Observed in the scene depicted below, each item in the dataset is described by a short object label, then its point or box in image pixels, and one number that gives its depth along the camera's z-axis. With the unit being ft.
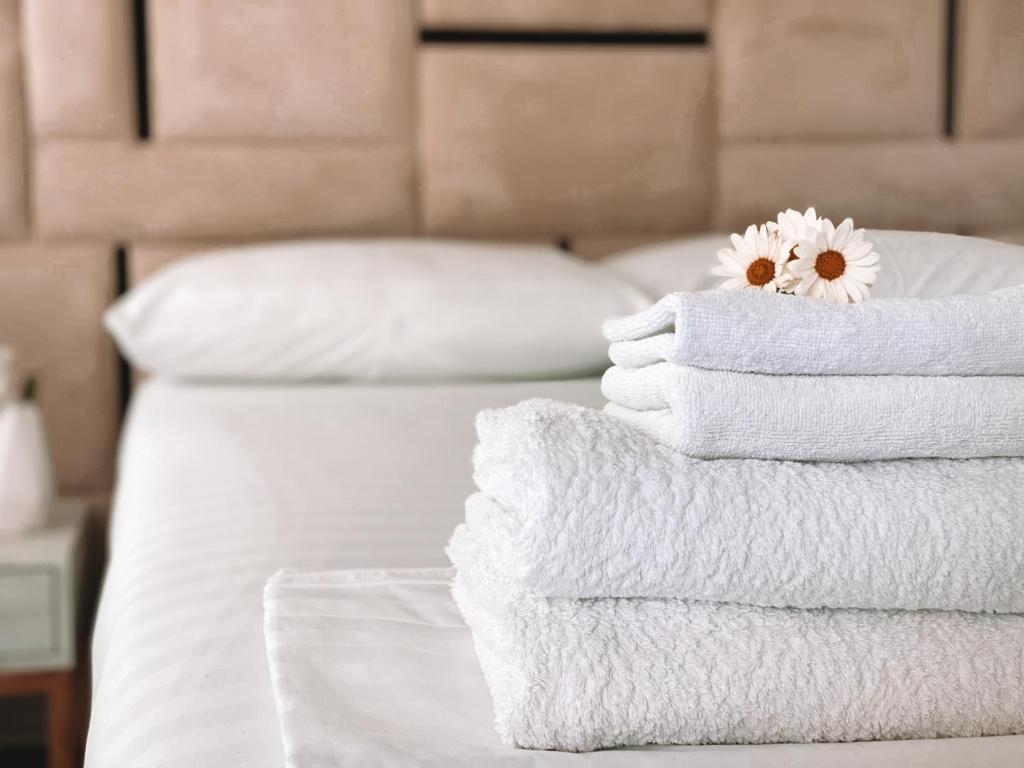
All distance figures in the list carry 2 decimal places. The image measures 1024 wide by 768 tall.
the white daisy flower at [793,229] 2.01
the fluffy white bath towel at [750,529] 1.67
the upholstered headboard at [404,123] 5.18
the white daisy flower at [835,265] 1.96
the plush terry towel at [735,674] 1.64
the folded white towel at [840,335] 1.75
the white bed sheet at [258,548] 1.75
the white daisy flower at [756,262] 2.02
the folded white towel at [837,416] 1.74
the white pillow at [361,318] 4.44
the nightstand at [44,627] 4.32
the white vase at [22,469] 4.43
